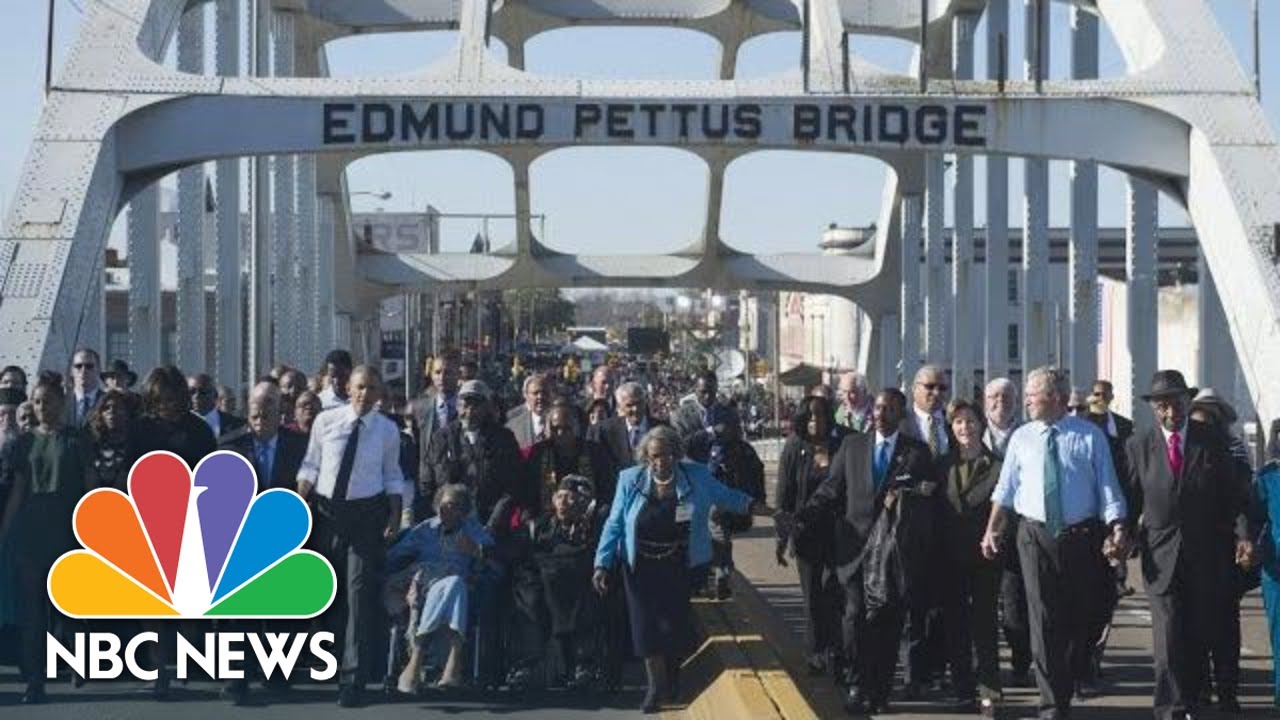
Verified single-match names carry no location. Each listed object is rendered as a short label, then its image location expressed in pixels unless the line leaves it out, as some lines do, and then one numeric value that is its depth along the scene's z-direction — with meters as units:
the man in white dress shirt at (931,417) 12.62
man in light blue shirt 11.59
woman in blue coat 12.15
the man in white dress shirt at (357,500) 12.43
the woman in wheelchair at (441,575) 12.80
